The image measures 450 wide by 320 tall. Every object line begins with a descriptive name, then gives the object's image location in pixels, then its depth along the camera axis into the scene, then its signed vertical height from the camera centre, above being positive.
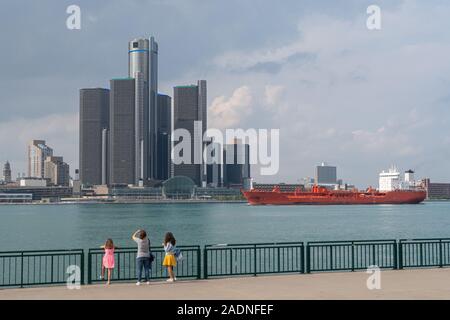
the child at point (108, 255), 18.60 -2.36
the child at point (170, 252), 18.34 -2.25
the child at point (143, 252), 18.17 -2.23
